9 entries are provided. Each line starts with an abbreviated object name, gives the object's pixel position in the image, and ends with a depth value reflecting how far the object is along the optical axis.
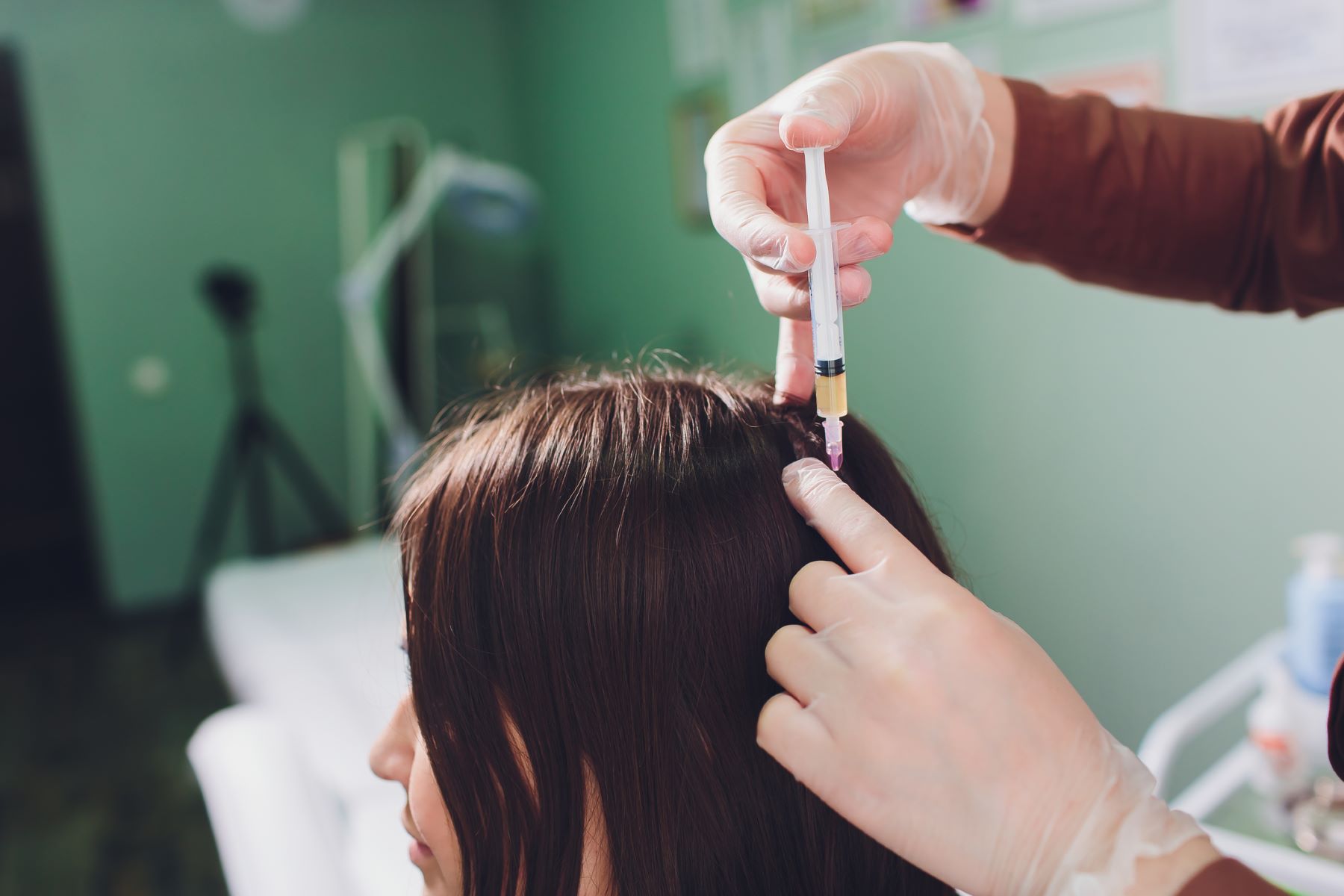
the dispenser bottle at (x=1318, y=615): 1.16
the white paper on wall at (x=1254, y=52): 1.42
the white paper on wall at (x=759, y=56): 2.43
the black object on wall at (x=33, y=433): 3.47
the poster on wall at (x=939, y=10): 1.91
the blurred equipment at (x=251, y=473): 3.58
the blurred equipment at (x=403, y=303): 3.15
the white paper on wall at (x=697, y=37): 2.66
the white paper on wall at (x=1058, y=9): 1.66
